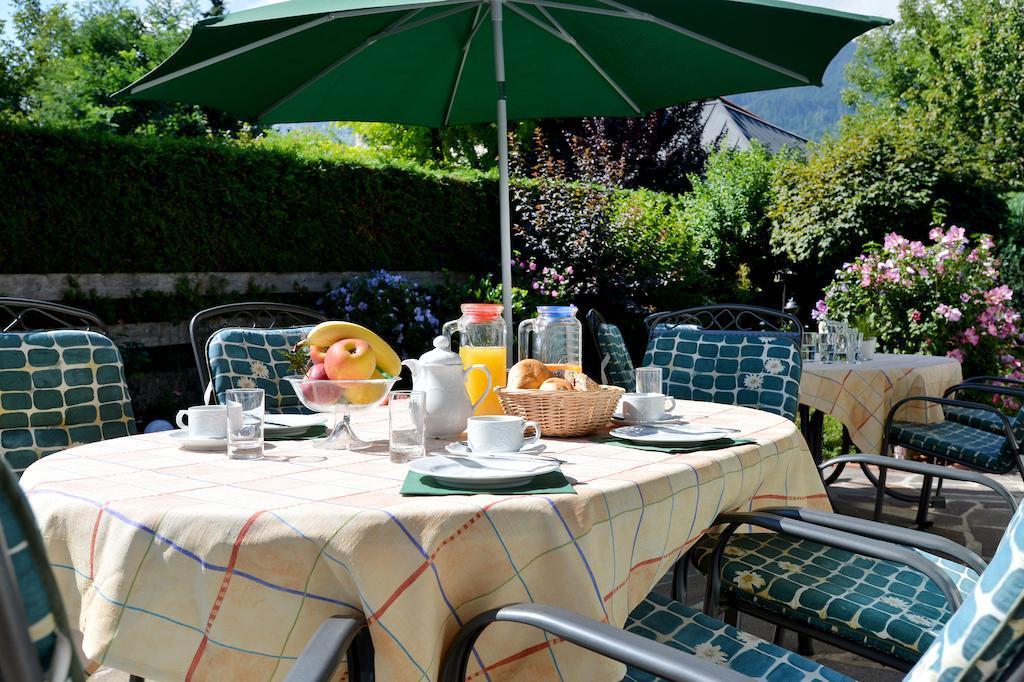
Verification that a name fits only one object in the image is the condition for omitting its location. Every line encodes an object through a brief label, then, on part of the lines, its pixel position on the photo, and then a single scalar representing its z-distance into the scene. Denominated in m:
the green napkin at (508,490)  1.20
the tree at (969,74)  16.88
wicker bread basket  1.70
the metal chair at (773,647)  0.74
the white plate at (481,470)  1.22
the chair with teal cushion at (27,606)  0.56
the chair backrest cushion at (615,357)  3.48
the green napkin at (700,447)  1.57
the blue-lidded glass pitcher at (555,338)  1.99
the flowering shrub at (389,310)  5.50
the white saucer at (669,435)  1.60
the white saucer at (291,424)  1.82
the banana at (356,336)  1.67
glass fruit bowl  1.55
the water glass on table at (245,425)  1.52
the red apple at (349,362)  1.57
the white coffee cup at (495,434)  1.47
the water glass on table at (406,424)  1.49
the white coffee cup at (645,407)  1.89
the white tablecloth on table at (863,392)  3.65
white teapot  1.71
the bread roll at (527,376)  1.75
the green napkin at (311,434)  1.79
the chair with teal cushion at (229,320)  2.55
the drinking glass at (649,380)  1.96
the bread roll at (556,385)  1.69
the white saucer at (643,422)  1.90
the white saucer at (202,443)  1.62
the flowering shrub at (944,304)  5.79
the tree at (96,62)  20.86
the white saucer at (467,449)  1.55
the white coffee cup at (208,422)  1.65
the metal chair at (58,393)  2.04
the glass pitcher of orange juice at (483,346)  1.82
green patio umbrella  2.60
